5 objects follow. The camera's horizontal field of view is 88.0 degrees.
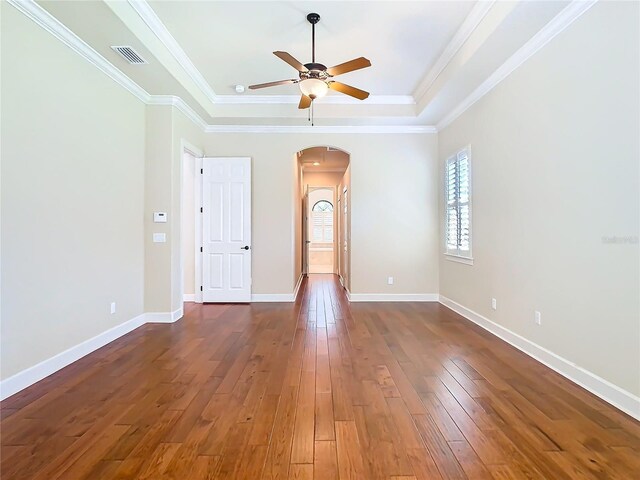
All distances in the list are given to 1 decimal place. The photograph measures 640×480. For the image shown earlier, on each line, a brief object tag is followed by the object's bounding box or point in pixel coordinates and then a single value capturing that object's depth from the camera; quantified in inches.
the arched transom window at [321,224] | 510.6
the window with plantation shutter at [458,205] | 179.3
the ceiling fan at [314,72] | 119.3
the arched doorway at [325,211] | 294.8
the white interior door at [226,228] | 218.4
